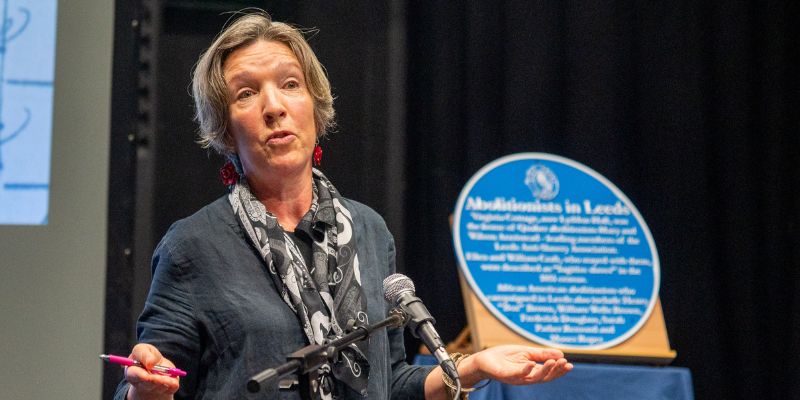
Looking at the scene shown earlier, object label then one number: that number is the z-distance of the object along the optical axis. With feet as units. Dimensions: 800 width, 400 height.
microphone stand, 12.84
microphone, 13.30
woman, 13.85
